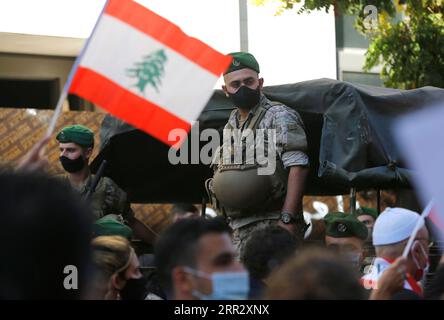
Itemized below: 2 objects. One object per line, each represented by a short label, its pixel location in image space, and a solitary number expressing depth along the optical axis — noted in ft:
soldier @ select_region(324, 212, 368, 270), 22.03
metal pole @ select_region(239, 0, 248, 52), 43.68
